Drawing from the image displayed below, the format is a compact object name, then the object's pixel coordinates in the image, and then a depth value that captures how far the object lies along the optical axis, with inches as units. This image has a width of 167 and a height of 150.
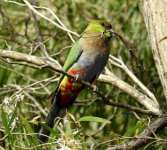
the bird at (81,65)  304.5
